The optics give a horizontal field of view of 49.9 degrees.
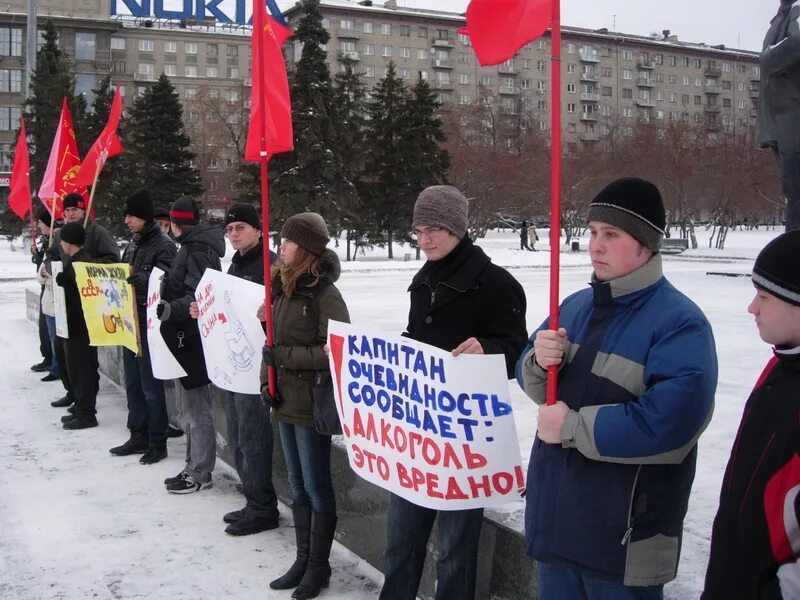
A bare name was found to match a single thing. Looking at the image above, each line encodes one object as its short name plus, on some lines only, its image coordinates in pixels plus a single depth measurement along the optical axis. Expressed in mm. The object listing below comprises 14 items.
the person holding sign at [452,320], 3445
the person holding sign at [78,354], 7637
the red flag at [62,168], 10828
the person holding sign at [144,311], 6469
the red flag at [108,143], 8914
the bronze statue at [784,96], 3387
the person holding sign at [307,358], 4250
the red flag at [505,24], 2865
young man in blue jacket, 2416
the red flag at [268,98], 5090
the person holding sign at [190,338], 5828
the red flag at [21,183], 14172
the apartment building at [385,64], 83269
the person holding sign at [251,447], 5137
